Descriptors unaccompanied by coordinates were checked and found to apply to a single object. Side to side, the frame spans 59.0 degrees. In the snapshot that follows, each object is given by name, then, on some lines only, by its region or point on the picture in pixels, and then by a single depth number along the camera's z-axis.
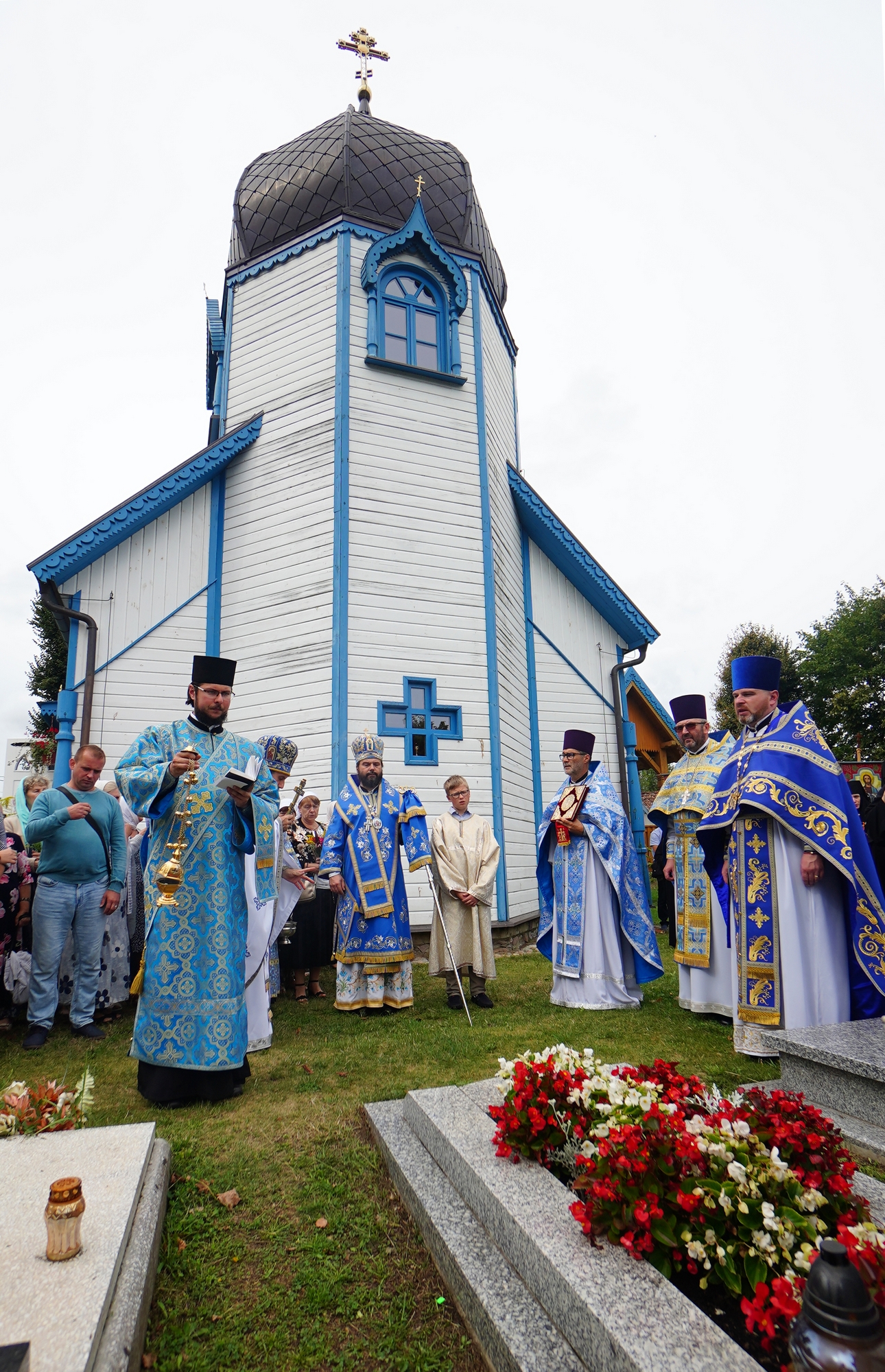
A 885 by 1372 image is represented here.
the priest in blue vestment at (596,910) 6.91
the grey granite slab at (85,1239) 2.07
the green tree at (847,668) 33.09
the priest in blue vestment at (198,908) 4.41
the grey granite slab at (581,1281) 1.97
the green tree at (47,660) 27.20
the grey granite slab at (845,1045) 3.59
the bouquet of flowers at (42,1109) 3.48
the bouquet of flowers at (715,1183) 2.25
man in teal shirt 5.96
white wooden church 10.09
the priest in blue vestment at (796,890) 4.87
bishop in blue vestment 6.93
